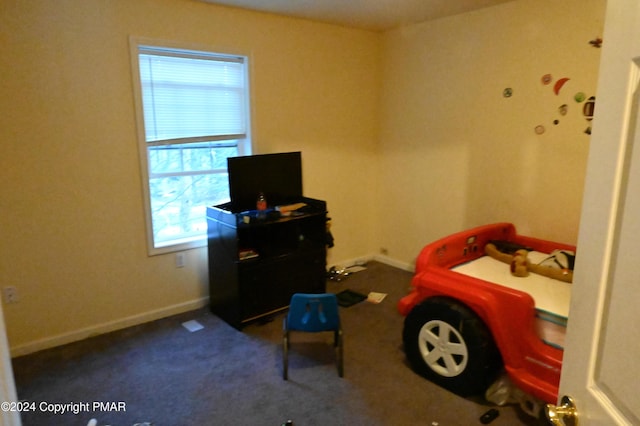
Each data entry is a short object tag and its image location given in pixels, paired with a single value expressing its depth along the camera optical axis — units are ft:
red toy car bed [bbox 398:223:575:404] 6.71
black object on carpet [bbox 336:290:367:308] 11.47
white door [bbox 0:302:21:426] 2.59
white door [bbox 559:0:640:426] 2.18
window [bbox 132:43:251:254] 10.05
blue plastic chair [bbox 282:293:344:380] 8.09
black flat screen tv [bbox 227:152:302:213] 10.68
